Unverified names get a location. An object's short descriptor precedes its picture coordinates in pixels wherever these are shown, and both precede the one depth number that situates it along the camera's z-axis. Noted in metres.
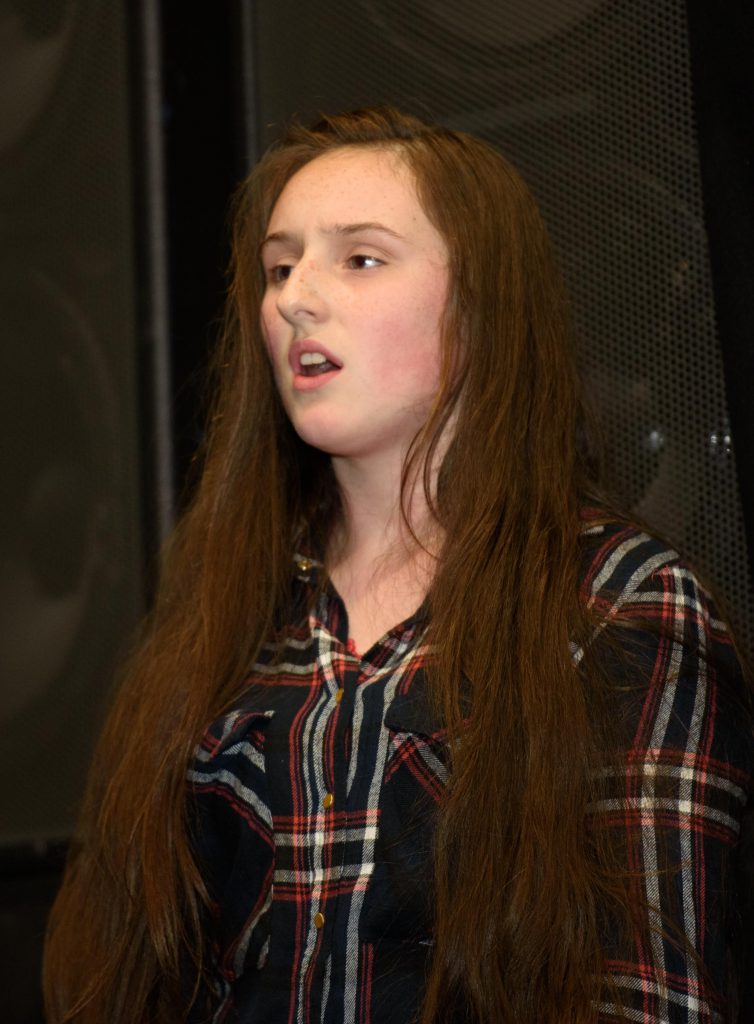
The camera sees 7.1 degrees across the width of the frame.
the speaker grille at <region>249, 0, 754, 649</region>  3.47
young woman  3.31
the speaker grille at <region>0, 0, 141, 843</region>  3.62
